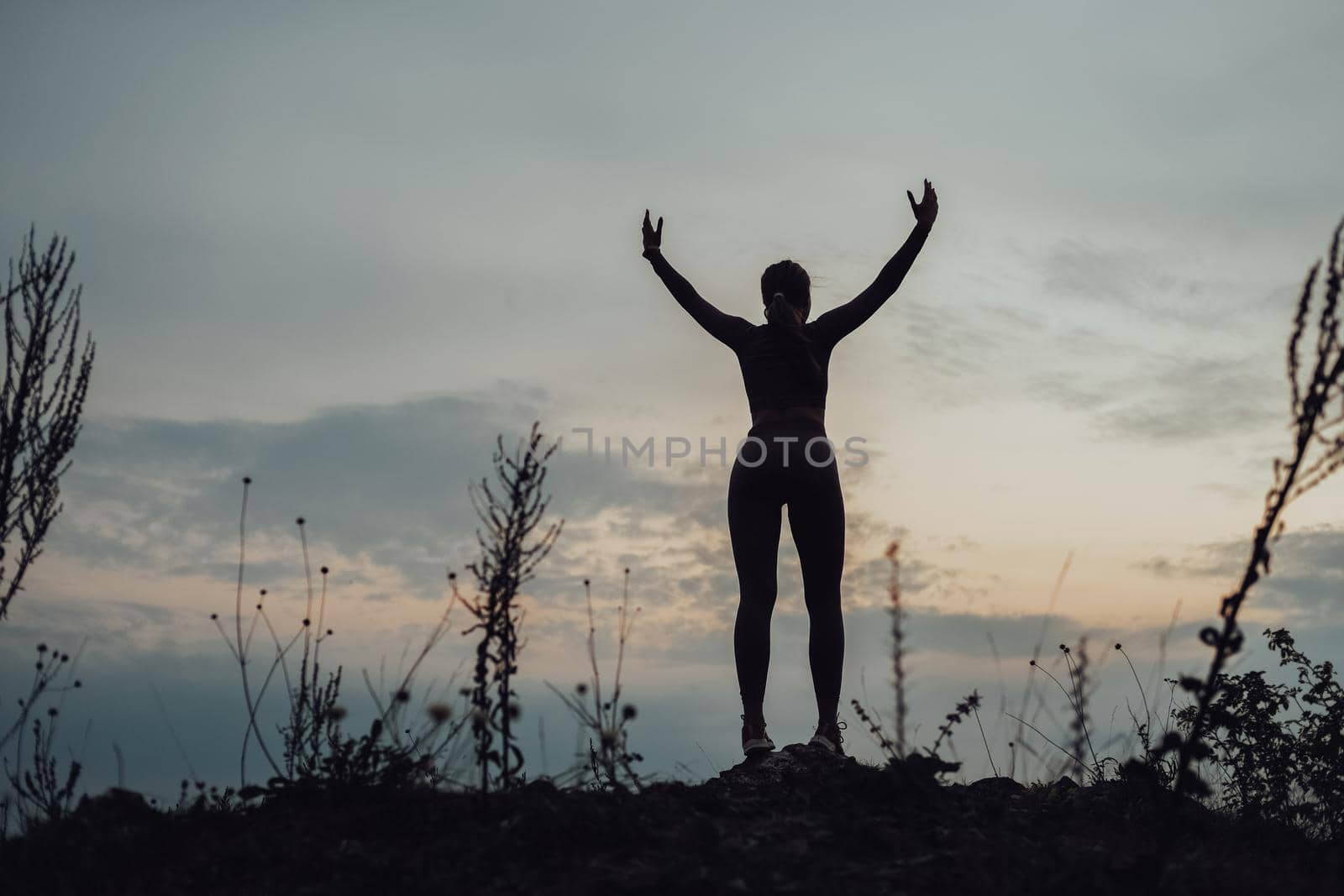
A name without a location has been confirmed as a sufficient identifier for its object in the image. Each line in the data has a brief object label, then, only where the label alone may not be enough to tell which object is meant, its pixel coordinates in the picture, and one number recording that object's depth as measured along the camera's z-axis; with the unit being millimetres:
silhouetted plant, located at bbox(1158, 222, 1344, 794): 4746
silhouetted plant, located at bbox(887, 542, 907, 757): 4535
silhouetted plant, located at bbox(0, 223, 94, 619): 7578
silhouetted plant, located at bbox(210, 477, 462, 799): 5945
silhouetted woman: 7586
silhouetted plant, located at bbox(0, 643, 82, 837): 6141
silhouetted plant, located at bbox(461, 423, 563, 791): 5465
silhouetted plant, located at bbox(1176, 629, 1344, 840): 7794
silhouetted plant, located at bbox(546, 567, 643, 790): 5688
